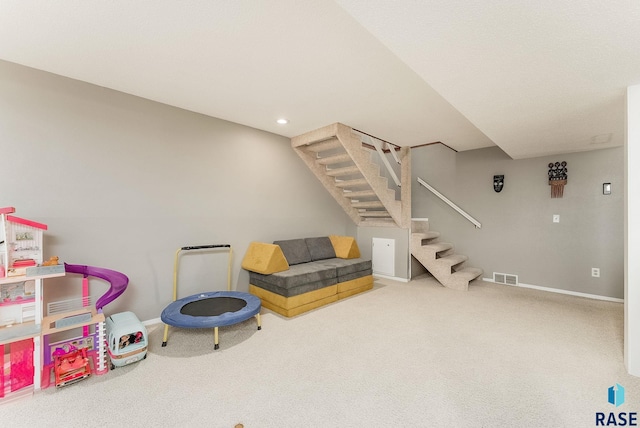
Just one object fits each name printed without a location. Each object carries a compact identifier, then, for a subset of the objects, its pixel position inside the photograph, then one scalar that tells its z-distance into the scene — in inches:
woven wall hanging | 164.4
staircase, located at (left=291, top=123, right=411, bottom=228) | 156.5
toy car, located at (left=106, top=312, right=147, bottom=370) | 85.0
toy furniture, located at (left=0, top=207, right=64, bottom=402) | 73.9
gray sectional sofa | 129.6
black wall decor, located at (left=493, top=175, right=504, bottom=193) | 185.6
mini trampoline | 96.4
